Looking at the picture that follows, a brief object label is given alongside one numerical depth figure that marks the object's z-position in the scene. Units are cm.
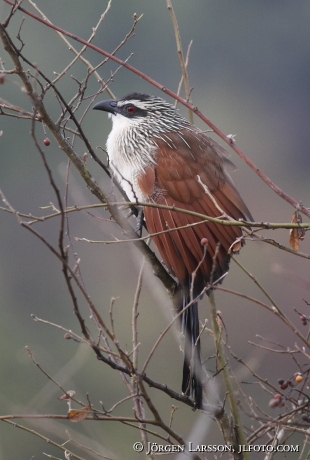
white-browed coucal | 671
